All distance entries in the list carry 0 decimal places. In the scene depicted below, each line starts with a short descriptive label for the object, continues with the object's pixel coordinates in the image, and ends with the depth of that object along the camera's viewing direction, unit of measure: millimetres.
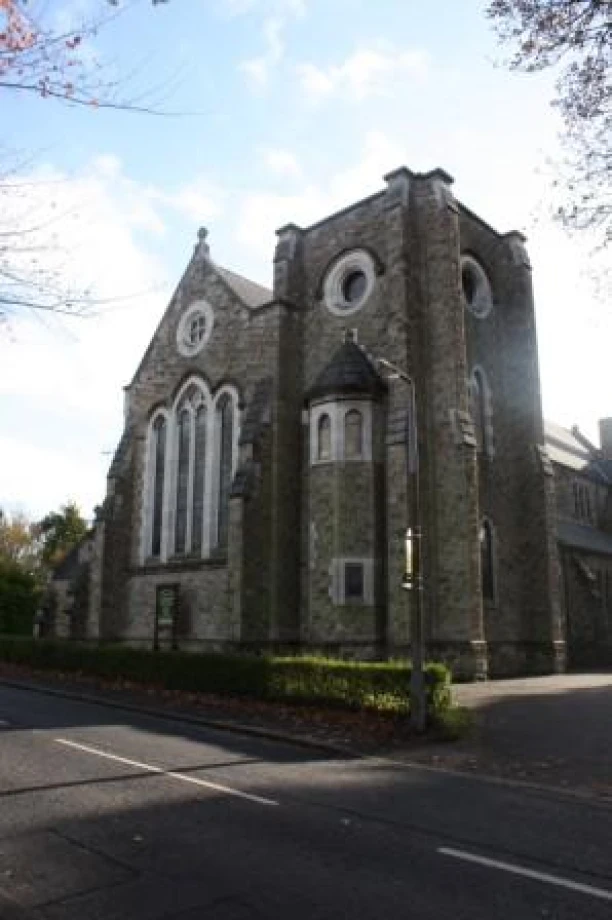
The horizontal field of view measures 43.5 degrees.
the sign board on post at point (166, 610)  26219
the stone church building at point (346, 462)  22266
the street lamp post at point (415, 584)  12836
